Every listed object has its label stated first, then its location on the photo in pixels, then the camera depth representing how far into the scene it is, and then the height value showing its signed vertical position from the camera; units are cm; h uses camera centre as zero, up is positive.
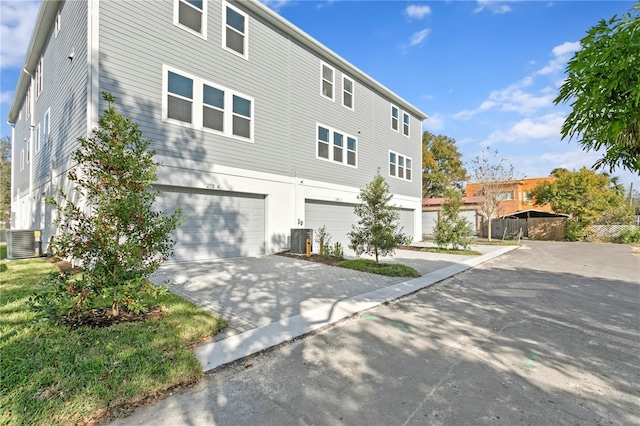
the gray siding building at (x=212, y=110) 823 +372
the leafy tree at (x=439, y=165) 3460 +625
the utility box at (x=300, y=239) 1129 -86
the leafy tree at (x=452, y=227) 1441 -47
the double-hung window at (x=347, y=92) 1527 +650
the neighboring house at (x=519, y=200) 3238 +207
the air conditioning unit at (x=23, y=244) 923 -90
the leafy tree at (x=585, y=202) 2205 +125
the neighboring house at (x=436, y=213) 2694 +42
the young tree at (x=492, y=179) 2250 +298
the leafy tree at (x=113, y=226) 388 -14
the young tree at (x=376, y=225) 878 -24
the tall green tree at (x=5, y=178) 2916 +383
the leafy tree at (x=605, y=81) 212 +105
